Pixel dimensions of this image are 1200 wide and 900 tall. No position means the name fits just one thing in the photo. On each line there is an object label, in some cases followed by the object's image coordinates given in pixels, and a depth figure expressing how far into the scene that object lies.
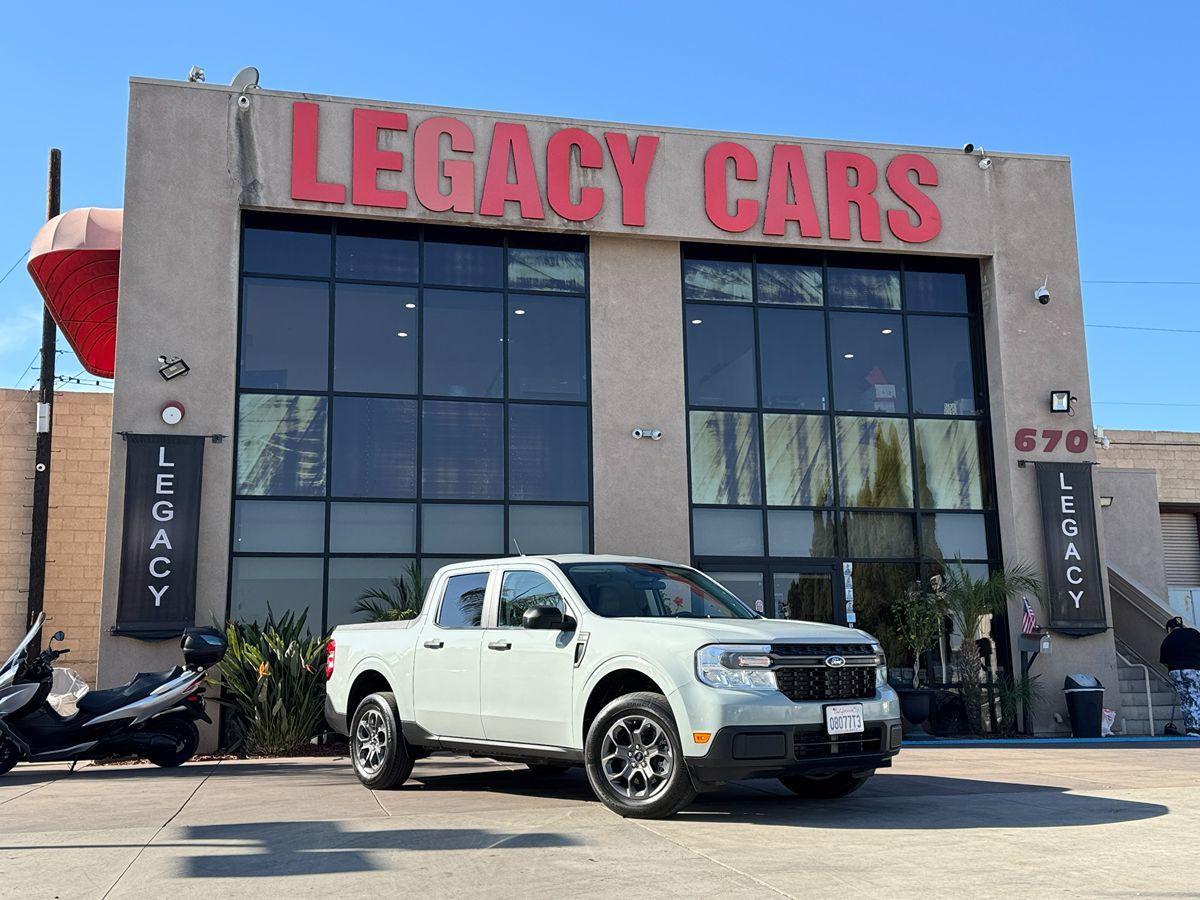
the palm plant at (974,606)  16.20
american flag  16.48
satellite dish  15.74
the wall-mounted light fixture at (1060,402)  17.48
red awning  15.63
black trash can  16.08
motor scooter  11.25
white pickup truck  7.25
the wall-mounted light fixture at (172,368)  14.95
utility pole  19.31
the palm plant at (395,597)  15.02
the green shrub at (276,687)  13.66
